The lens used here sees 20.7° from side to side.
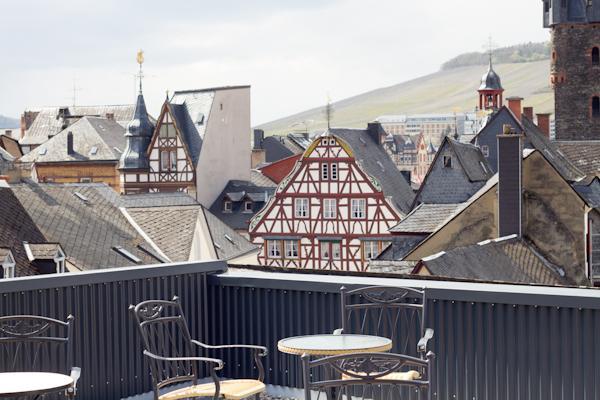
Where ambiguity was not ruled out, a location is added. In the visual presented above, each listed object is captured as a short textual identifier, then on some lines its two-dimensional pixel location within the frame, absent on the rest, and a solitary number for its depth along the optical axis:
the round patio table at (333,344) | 9.26
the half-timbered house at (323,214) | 72.93
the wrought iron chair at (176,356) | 9.53
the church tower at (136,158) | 91.23
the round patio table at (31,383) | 7.82
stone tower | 96.26
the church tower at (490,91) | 128.95
